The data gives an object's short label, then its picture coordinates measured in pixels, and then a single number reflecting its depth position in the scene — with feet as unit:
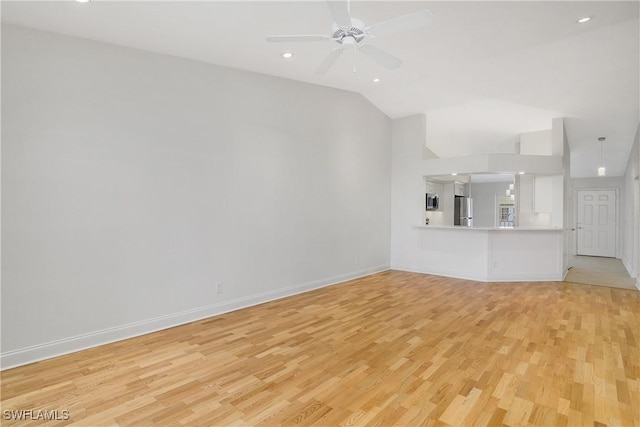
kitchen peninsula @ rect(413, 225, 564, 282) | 19.54
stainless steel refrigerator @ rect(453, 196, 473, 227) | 25.89
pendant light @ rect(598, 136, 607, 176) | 21.51
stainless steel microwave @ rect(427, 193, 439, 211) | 22.86
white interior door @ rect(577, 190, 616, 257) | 30.30
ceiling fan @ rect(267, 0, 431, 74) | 7.52
